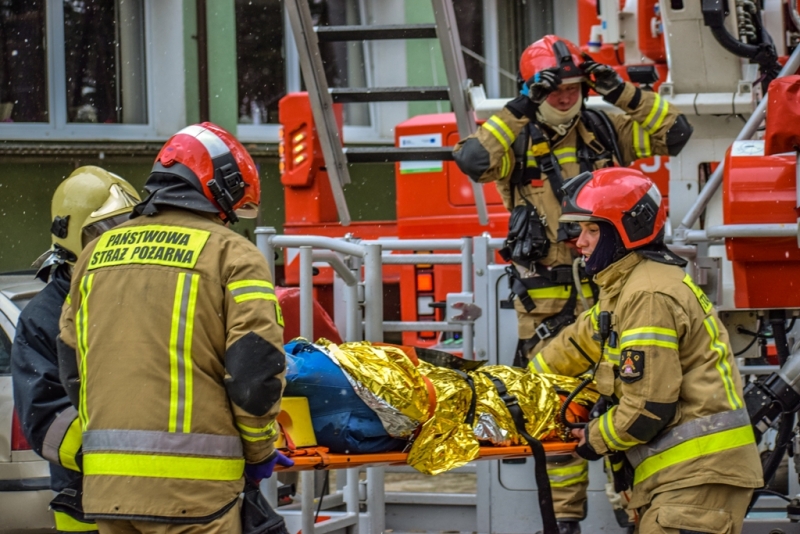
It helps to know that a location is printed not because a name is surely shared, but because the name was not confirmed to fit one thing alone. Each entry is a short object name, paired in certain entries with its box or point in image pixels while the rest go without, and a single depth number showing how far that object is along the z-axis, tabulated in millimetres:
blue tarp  7648
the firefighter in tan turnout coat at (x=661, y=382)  7359
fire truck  9195
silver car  10195
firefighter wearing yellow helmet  6887
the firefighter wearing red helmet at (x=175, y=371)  6187
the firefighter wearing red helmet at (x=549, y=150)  9961
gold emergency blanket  7660
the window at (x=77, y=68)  21156
